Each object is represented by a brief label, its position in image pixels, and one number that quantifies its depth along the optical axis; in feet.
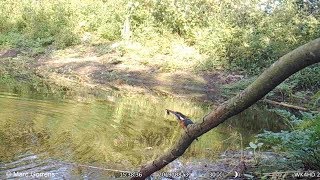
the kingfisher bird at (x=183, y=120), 10.26
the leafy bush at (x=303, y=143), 11.95
